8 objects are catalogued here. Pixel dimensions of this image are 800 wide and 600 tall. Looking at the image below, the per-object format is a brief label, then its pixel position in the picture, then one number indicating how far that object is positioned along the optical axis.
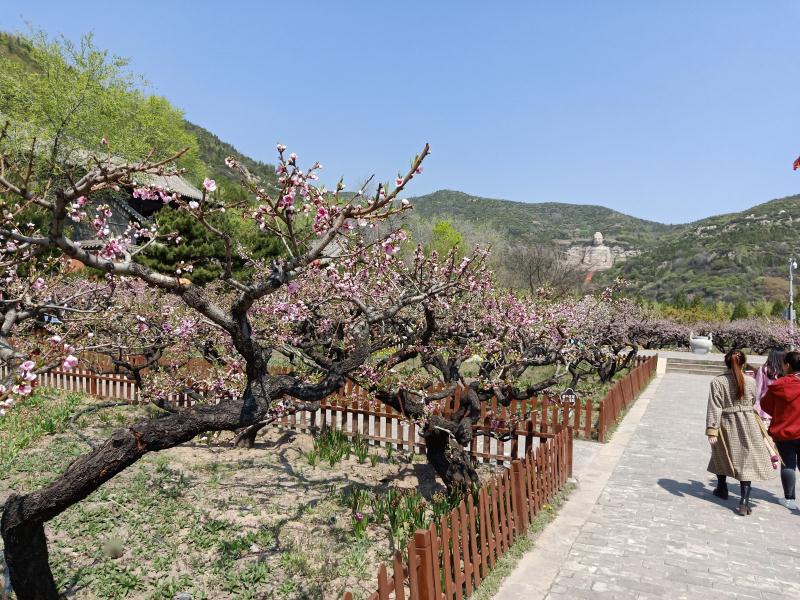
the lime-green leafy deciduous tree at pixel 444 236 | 52.50
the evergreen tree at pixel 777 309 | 44.43
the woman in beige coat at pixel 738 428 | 6.27
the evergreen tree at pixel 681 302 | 48.61
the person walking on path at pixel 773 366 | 6.72
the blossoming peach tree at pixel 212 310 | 3.30
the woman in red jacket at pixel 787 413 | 6.22
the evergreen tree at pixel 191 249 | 25.04
